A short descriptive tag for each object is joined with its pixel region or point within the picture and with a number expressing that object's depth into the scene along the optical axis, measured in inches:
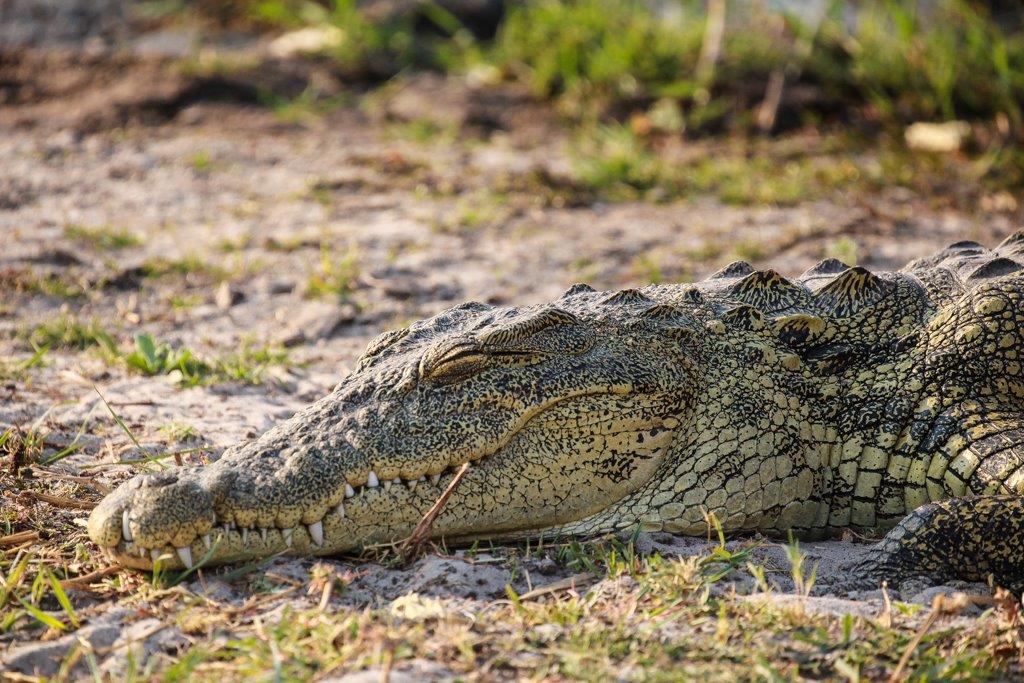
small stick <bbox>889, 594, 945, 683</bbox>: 229.1
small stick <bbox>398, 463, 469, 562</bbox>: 276.4
